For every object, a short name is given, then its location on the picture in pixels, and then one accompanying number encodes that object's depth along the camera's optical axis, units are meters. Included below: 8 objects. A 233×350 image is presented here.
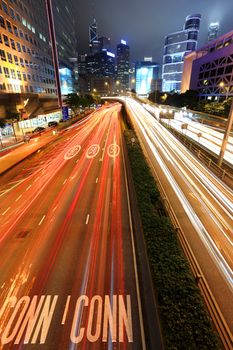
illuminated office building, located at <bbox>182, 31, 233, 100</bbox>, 80.68
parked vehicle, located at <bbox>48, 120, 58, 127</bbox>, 59.11
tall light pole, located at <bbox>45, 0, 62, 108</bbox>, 70.75
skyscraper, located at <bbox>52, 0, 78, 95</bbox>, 107.56
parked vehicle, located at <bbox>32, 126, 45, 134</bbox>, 51.09
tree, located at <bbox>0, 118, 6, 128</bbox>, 41.14
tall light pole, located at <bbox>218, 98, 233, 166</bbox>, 21.20
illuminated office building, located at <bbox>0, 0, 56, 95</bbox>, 52.03
